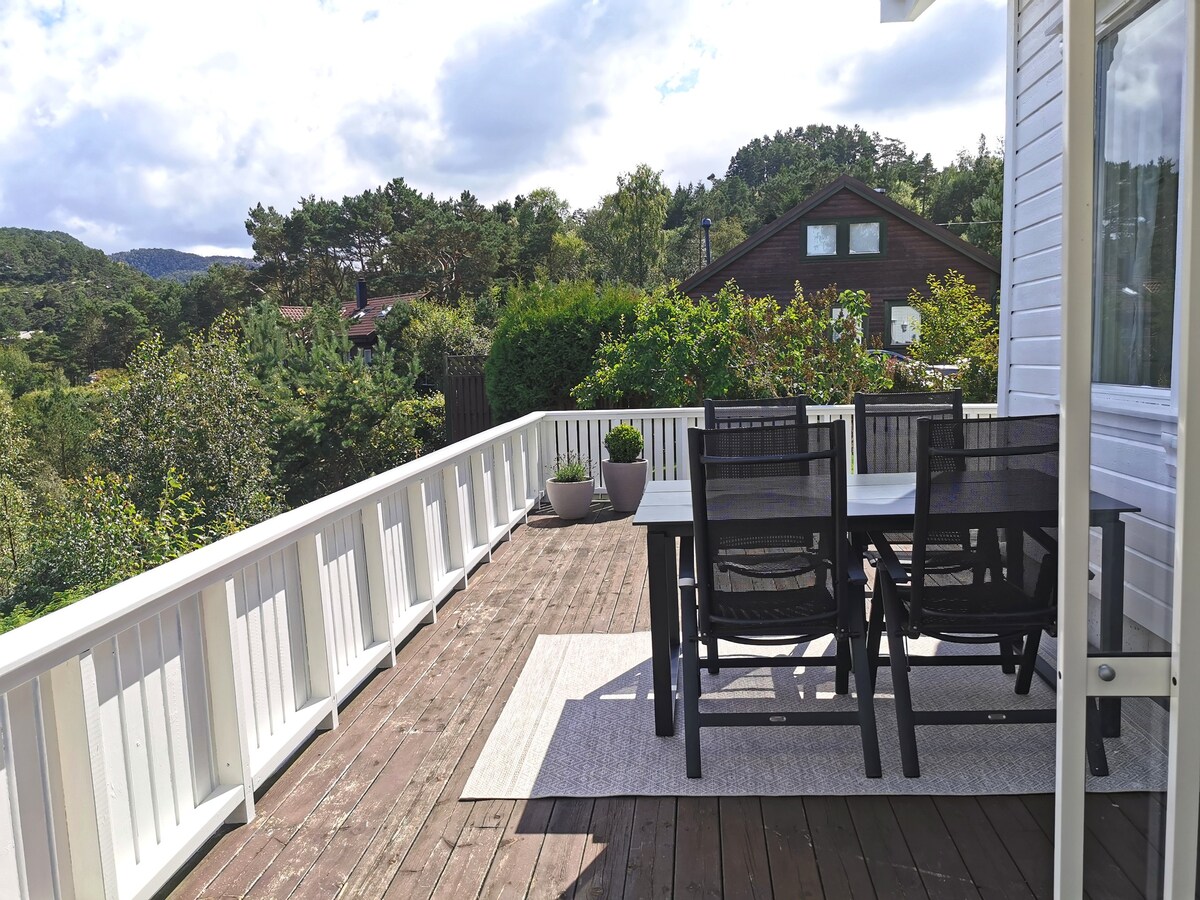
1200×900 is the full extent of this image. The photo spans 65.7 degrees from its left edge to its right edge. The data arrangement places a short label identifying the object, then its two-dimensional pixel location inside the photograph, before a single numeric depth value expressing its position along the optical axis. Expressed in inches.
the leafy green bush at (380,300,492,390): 867.4
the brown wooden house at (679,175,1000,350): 752.3
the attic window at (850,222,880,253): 757.9
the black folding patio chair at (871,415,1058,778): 107.4
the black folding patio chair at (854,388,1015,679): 168.1
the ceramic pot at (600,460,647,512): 306.7
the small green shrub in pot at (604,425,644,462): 305.7
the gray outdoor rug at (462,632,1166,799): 113.8
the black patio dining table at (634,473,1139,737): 124.9
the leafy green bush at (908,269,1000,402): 380.2
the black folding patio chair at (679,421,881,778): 115.1
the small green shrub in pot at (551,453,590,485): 299.3
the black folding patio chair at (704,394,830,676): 172.2
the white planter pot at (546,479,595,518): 294.2
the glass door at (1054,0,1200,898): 65.8
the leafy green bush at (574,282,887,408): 362.3
